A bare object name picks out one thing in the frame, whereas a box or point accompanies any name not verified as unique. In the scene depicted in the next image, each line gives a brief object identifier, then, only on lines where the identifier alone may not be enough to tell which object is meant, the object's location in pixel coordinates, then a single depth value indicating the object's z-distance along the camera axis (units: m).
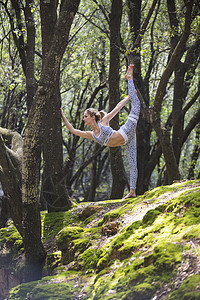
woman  7.82
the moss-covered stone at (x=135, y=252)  4.15
